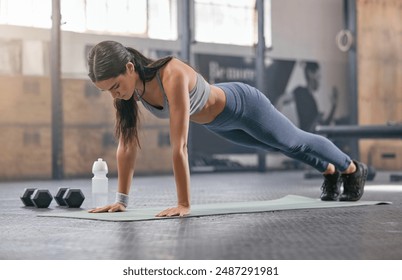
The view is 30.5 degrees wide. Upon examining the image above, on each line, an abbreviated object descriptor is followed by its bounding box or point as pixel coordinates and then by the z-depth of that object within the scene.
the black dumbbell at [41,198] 3.51
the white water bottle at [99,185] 3.26
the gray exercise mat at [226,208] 2.85
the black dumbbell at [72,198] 3.49
